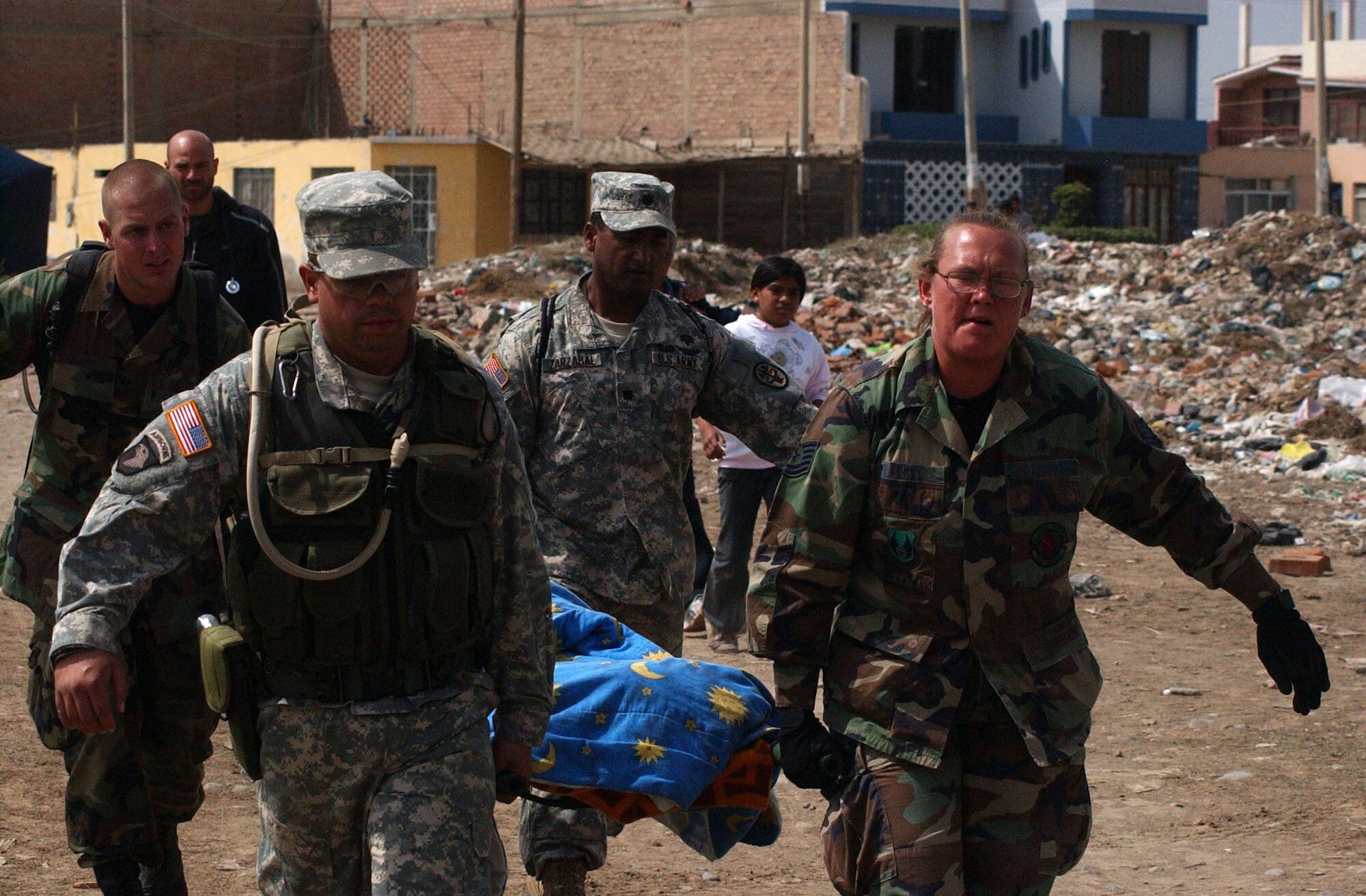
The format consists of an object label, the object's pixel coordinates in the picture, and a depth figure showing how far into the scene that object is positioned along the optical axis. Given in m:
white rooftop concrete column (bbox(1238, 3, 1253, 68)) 68.69
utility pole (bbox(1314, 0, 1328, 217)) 33.47
